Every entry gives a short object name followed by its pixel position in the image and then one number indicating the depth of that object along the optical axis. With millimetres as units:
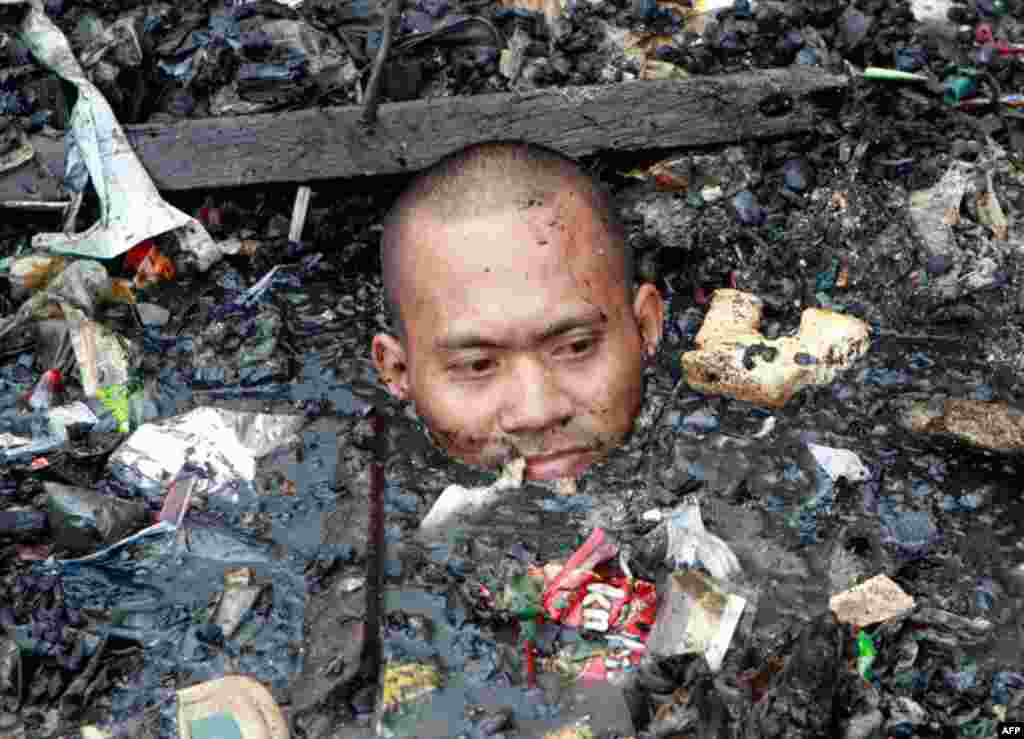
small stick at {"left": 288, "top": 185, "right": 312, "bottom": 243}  5926
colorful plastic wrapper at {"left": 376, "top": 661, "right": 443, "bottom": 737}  3809
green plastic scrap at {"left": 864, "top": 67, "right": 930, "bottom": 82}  6180
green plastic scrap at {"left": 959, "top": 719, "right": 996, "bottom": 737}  3643
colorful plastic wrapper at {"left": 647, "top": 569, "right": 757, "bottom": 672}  3896
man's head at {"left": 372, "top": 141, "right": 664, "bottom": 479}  4336
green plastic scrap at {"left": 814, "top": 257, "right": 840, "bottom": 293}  5727
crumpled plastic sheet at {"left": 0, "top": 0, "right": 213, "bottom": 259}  5637
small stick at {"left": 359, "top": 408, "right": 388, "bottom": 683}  4016
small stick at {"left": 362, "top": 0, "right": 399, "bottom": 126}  5461
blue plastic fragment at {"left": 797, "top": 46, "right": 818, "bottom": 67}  6188
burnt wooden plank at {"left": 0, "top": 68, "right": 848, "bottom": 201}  5762
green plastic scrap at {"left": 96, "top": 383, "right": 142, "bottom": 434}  5176
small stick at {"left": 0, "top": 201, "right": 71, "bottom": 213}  5648
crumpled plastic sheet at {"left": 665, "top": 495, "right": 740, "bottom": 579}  4207
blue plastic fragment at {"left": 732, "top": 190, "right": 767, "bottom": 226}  5824
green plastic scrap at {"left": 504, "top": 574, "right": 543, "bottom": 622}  4102
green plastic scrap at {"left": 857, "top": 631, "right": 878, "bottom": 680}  3826
